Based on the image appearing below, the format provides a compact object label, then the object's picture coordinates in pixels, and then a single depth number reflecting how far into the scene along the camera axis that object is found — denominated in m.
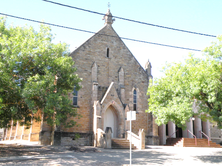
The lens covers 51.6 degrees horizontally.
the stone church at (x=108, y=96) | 21.70
